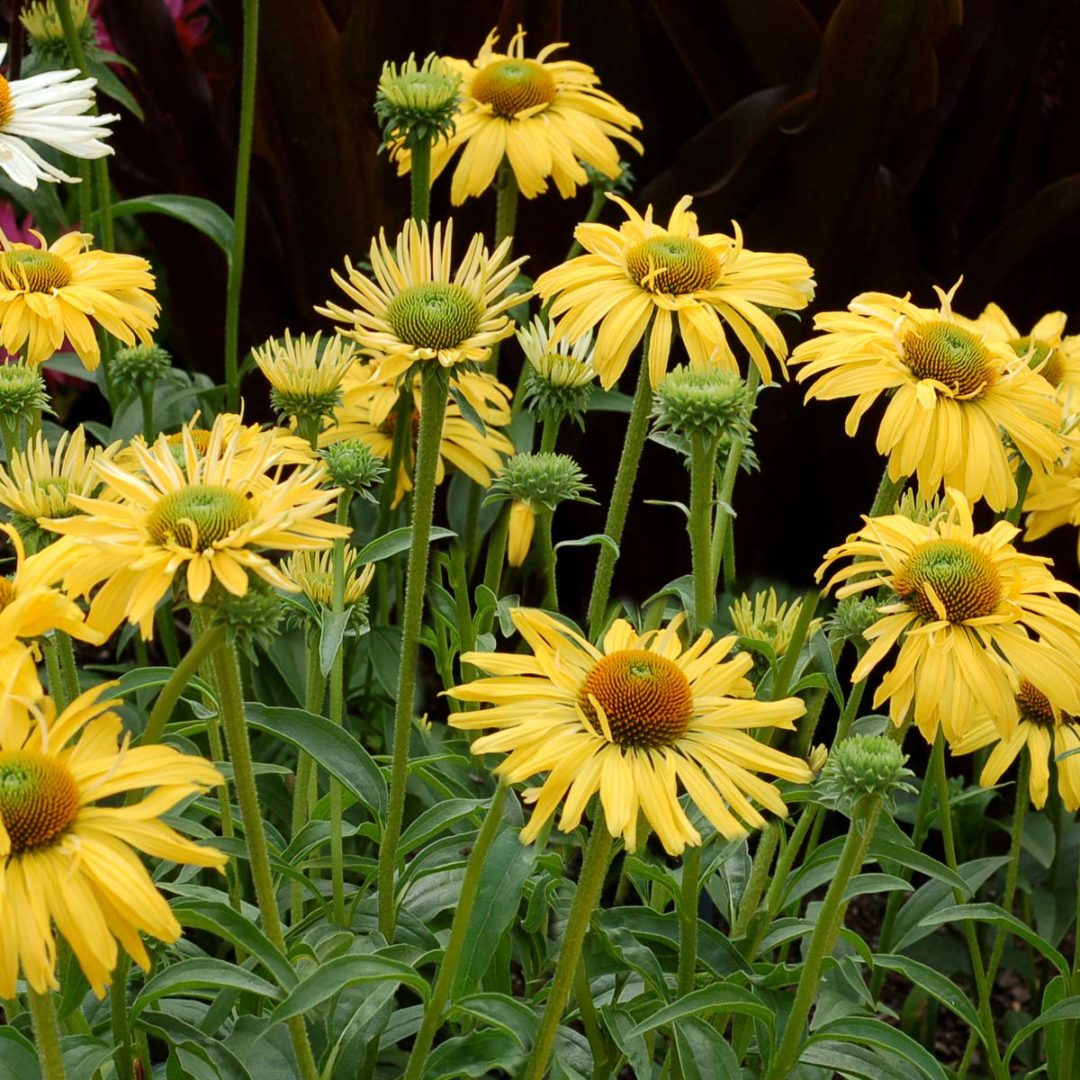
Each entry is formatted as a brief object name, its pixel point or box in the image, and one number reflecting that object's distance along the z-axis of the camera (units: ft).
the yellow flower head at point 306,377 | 3.45
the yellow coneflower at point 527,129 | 3.87
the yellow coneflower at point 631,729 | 2.79
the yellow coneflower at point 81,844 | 2.60
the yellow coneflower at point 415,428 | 3.63
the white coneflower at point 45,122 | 3.48
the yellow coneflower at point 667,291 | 3.21
